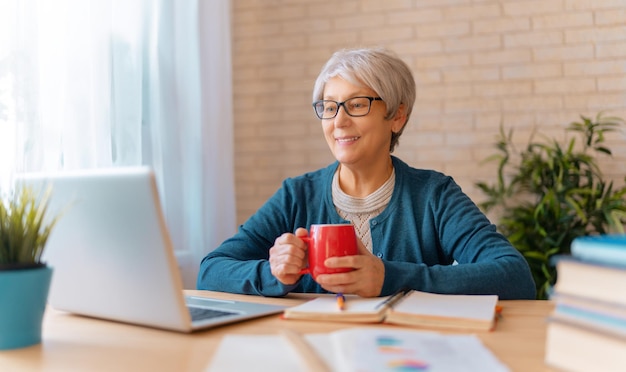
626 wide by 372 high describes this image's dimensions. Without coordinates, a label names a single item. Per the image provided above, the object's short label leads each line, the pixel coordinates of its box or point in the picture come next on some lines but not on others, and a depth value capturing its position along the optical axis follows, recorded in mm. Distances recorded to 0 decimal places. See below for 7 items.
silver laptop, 955
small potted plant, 966
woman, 1650
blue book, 695
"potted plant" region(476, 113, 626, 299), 3107
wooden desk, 889
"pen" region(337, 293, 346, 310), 1190
